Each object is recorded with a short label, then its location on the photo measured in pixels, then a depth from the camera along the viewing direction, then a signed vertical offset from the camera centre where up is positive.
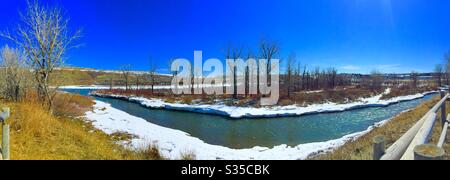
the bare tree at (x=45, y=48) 11.89 +1.89
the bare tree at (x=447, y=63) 37.35 +3.50
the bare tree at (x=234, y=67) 40.82 +3.06
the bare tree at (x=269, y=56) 38.66 +4.69
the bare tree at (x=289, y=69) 45.17 +3.03
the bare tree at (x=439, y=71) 68.47 +3.64
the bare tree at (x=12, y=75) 15.77 +0.67
